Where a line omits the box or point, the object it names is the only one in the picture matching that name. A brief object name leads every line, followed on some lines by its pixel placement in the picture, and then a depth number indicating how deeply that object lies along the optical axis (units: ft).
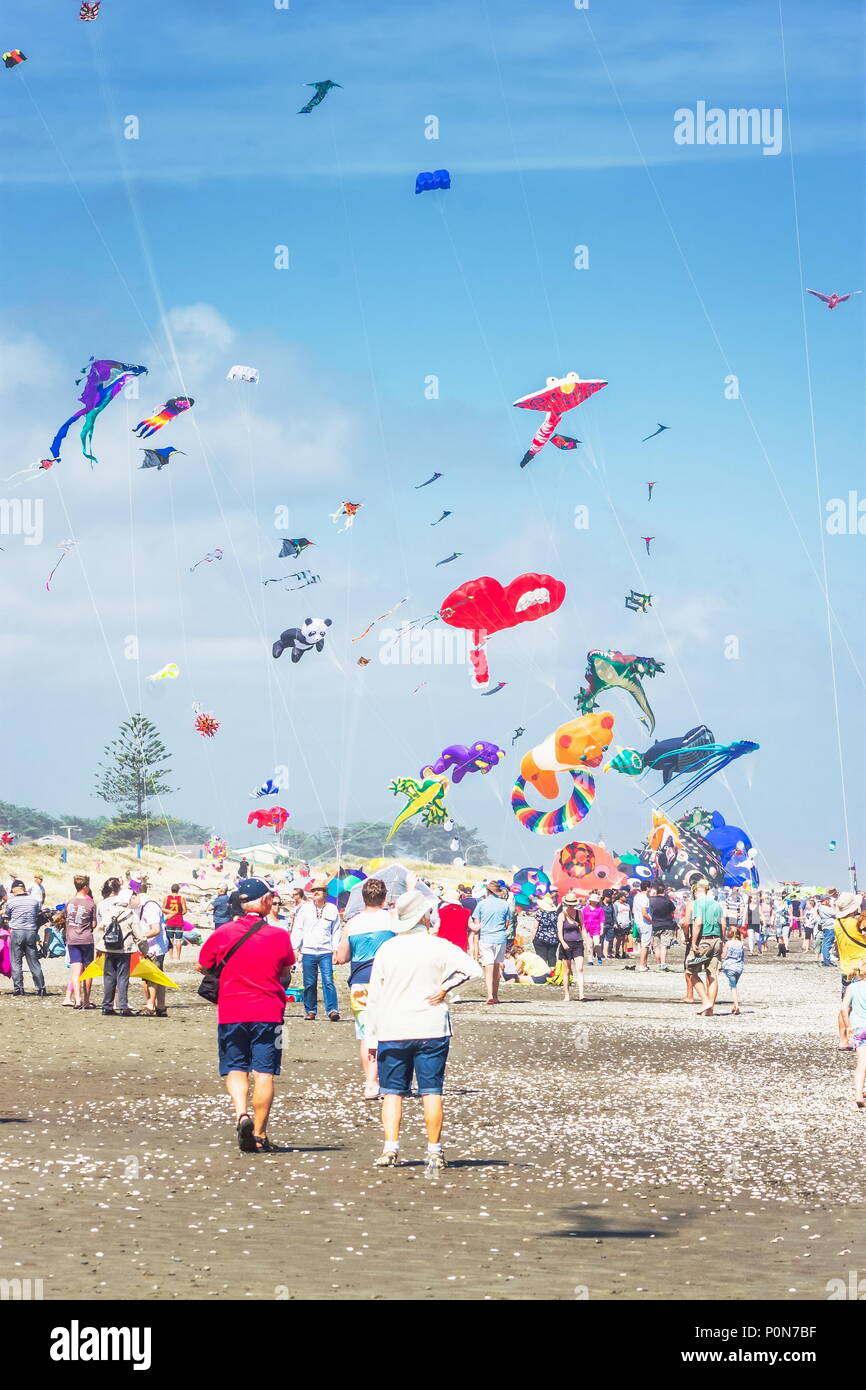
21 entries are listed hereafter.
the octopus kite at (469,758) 181.16
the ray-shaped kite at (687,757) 168.96
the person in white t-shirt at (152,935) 70.23
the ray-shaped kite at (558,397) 112.27
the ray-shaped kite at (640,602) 168.04
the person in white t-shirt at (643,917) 120.67
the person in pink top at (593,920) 127.44
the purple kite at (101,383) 102.63
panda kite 147.13
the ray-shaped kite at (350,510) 125.95
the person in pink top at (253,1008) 37.04
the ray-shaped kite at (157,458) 113.29
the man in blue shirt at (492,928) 78.23
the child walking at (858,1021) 45.14
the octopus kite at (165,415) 104.88
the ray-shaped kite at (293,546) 134.62
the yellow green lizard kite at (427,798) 193.57
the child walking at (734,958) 79.77
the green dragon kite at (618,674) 175.22
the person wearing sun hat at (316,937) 64.80
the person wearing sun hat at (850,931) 55.83
